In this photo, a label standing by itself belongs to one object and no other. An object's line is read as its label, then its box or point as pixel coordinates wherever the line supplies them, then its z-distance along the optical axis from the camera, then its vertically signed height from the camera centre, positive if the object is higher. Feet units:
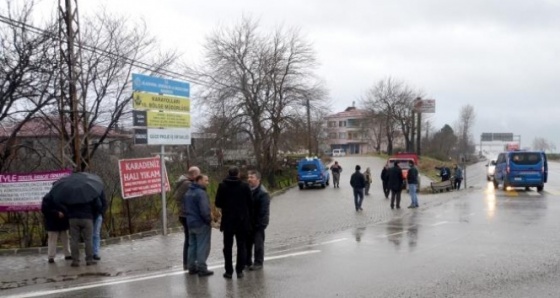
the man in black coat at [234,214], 27.91 -3.36
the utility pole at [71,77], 44.55 +6.25
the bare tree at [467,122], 331.57 +12.73
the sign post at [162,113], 45.11 +3.06
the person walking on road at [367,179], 96.02 -6.06
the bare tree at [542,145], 446.89 -2.82
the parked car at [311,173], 116.67 -5.71
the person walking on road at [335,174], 118.11 -6.07
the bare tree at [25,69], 53.01 +7.92
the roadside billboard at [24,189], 39.58 -2.69
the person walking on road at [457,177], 109.50 -6.70
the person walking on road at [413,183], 68.95 -4.92
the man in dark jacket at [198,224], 28.53 -3.92
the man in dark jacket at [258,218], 30.37 -3.93
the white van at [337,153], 327.71 -4.58
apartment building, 418.72 +8.31
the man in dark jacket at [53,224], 33.30 -4.52
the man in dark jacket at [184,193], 30.25 -2.58
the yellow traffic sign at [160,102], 44.45 +3.95
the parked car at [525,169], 93.35 -4.62
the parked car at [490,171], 146.41 -7.62
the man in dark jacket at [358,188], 67.31 -5.23
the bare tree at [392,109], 267.80 +17.65
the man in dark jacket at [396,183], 68.49 -4.80
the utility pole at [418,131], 223.30 +4.99
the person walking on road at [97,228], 33.99 -4.86
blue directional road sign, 44.62 +5.38
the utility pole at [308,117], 137.35 +7.26
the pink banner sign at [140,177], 43.88 -2.24
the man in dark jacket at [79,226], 31.96 -4.41
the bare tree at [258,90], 129.18 +13.52
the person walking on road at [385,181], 83.77 -5.52
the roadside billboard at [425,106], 236.84 +16.28
